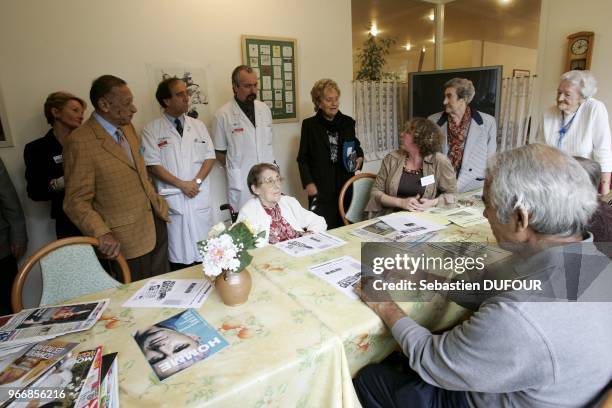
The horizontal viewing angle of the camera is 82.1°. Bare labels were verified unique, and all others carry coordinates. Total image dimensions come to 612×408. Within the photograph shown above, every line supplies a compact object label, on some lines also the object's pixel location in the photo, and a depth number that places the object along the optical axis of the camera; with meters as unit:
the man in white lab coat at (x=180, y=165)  2.49
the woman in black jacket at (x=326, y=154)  2.95
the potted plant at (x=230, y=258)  1.10
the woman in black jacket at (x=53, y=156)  2.20
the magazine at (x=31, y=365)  0.85
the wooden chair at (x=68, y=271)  1.41
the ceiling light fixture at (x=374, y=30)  4.22
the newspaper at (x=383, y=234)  1.70
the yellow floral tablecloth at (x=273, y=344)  0.83
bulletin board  3.08
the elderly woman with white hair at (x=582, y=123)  2.41
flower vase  1.14
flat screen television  3.78
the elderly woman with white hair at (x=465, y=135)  2.67
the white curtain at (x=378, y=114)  3.94
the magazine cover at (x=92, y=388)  0.77
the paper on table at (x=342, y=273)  1.26
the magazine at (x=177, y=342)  0.90
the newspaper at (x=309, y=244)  1.60
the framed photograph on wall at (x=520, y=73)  3.97
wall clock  3.23
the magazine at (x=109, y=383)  0.78
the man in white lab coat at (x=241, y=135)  2.77
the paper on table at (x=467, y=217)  1.91
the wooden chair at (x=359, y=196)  2.58
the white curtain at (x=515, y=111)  3.85
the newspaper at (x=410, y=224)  1.81
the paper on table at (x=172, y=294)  1.20
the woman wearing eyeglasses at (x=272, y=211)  1.94
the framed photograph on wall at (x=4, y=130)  2.26
